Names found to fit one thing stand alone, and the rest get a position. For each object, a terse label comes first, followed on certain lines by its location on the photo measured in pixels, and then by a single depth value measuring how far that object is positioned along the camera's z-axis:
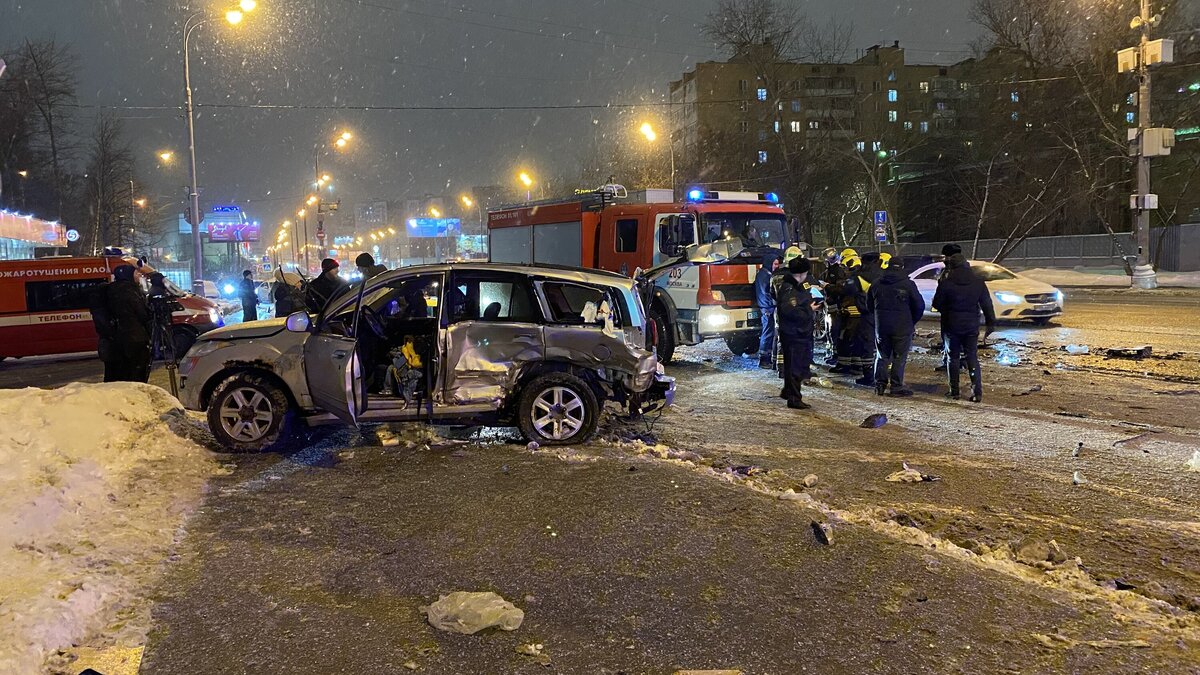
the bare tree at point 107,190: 47.56
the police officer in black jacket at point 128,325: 8.38
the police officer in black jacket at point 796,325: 8.70
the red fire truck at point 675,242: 11.98
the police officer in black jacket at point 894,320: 9.05
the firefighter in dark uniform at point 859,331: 9.94
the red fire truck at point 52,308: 13.77
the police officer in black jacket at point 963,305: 8.59
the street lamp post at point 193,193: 23.73
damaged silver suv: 6.79
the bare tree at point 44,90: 44.53
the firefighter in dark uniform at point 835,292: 10.66
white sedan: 16.03
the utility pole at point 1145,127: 23.98
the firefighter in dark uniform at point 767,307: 11.16
